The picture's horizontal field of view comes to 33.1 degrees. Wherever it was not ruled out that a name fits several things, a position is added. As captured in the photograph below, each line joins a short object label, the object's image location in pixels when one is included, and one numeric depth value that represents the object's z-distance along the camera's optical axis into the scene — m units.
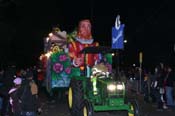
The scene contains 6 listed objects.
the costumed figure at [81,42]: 13.99
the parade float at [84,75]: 9.71
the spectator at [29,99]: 7.11
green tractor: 9.60
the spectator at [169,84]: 13.07
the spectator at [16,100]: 7.15
